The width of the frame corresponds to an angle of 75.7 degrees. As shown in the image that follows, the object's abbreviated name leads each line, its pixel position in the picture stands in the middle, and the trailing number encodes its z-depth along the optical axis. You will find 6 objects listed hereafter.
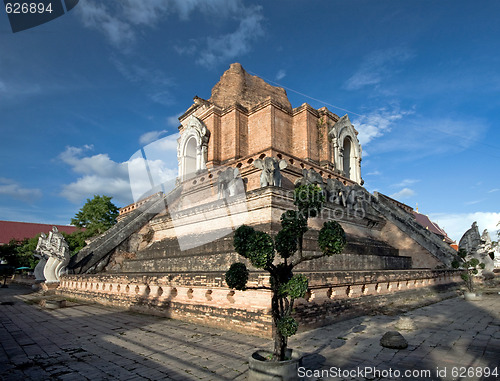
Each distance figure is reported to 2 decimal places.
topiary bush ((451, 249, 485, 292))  11.55
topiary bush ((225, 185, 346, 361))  3.70
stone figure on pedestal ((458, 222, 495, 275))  15.75
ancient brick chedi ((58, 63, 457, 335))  7.01
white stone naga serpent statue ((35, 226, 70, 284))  14.15
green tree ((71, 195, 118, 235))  25.80
